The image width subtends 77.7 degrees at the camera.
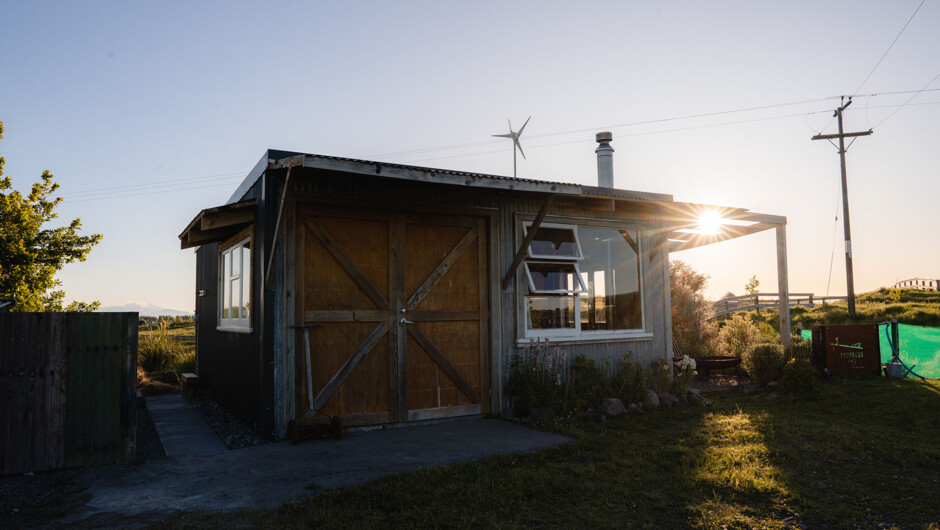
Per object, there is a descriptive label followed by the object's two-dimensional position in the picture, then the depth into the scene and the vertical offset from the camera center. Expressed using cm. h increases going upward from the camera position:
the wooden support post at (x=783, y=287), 1014 +27
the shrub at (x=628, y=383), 783 -106
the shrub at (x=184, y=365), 1175 -103
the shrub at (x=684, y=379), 833 -107
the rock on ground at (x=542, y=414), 678 -125
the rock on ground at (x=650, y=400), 773 -126
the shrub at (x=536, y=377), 711 -88
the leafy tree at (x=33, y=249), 1222 +150
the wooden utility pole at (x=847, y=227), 2186 +278
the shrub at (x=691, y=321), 1293 -40
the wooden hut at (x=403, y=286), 604 +28
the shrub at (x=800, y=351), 977 -82
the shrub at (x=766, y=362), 955 -97
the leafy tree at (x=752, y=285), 4342 +136
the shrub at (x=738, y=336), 1308 -75
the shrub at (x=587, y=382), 749 -101
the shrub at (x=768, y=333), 1408 -82
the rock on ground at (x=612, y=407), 720 -125
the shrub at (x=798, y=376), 871 -110
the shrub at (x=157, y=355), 1240 -87
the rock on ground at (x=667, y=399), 793 -129
